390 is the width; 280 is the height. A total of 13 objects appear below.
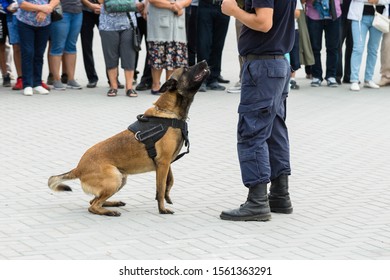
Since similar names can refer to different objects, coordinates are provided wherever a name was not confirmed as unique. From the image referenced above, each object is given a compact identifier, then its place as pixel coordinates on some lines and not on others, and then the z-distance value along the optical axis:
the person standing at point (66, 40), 12.95
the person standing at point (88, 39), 13.48
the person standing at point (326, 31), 13.61
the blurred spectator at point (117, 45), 12.52
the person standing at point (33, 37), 12.32
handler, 6.57
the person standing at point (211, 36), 13.27
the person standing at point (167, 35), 12.66
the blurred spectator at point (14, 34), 12.72
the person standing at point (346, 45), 14.15
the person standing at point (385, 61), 14.12
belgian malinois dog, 6.87
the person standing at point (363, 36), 13.58
